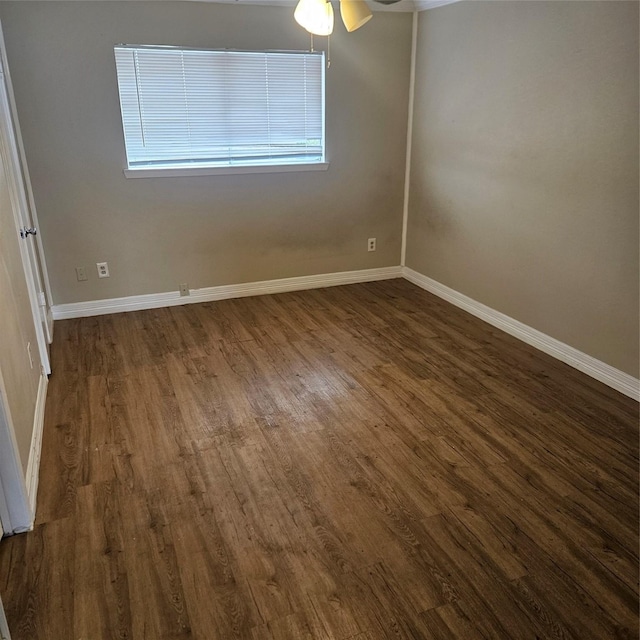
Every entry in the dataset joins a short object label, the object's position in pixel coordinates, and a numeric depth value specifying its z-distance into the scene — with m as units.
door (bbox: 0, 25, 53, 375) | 3.18
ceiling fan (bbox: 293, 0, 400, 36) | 2.08
